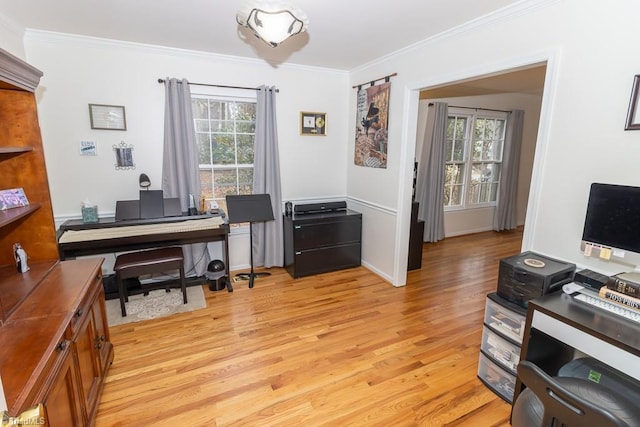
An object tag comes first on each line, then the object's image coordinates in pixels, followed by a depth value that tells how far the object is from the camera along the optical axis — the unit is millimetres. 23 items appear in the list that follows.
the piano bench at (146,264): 2898
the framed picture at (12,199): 1802
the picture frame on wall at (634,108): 1624
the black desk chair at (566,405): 1009
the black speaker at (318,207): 3973
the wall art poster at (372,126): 3584
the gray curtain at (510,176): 5680
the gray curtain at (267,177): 3715
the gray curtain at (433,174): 4980
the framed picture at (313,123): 4027
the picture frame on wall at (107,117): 3121
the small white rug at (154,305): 2926
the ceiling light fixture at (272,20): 1723
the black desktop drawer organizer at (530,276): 1797
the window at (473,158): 5410
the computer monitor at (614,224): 1569
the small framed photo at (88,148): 3139
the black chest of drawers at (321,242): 3789
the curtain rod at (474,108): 4942
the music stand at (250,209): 3443
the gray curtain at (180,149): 3326
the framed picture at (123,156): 3264
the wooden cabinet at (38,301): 1212
